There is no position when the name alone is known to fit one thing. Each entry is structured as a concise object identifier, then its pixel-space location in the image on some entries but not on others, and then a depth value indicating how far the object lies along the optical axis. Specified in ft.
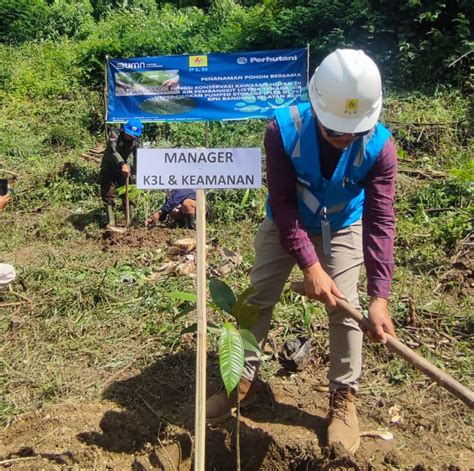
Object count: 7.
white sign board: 7.73
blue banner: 25.48
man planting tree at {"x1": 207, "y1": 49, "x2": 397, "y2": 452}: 6.97
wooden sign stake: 6.45
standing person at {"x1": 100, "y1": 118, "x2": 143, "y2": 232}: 22.79
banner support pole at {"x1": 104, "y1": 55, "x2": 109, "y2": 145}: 27.50
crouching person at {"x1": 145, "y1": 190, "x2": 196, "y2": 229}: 21.27
